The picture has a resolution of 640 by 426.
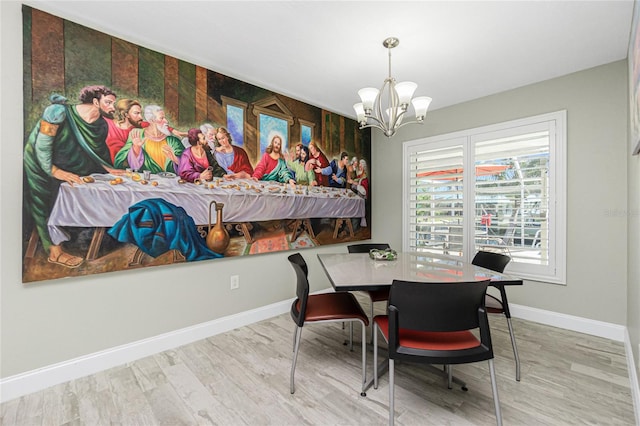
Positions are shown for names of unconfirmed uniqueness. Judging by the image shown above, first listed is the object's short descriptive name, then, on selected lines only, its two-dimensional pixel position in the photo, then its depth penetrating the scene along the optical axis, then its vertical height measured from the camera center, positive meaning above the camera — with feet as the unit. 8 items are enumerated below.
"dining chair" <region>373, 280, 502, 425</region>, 4.55 -1.78
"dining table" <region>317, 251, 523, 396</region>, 5.58 -1.37
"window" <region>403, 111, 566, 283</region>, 9.58 +0.73
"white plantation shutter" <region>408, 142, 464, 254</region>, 11.71 +0.58
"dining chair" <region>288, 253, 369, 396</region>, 6.06 -2.28
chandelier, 6.82 +2.78
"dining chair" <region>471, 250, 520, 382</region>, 6.49 -1.50
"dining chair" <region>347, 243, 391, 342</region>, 10.10 -1.27
